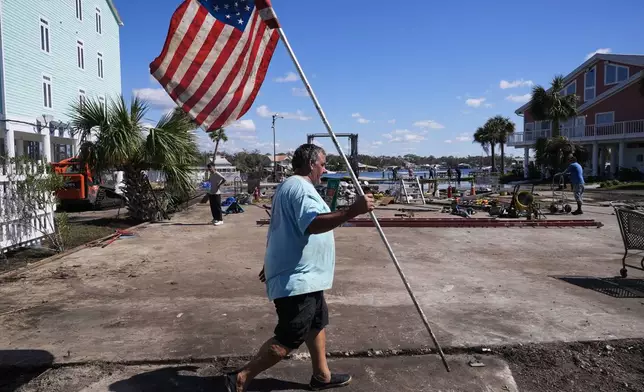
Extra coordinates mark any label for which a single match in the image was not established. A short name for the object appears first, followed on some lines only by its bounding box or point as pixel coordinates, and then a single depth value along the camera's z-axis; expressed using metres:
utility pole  42.58
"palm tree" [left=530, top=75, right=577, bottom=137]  39.72
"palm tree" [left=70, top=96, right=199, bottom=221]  12.45
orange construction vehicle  17.53
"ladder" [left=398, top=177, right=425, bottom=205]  20.97
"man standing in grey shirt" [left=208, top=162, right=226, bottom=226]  13.27
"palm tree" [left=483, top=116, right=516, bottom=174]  62.81
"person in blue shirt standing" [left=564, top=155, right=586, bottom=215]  15.21
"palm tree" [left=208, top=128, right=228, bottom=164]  55.86
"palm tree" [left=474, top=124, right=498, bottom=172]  63.50
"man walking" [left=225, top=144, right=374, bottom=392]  3.24
